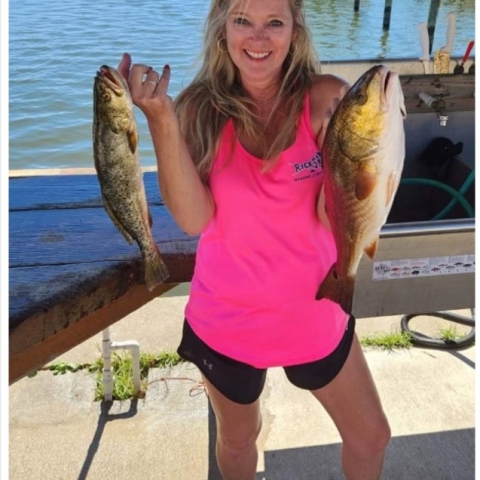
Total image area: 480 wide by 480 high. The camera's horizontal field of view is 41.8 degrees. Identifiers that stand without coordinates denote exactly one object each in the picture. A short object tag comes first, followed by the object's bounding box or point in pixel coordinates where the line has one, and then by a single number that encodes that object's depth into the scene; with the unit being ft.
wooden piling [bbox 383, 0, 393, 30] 58.70
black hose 12.64
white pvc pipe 10.67
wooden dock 6.09
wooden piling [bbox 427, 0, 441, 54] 38.50
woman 6.25
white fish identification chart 9.40
